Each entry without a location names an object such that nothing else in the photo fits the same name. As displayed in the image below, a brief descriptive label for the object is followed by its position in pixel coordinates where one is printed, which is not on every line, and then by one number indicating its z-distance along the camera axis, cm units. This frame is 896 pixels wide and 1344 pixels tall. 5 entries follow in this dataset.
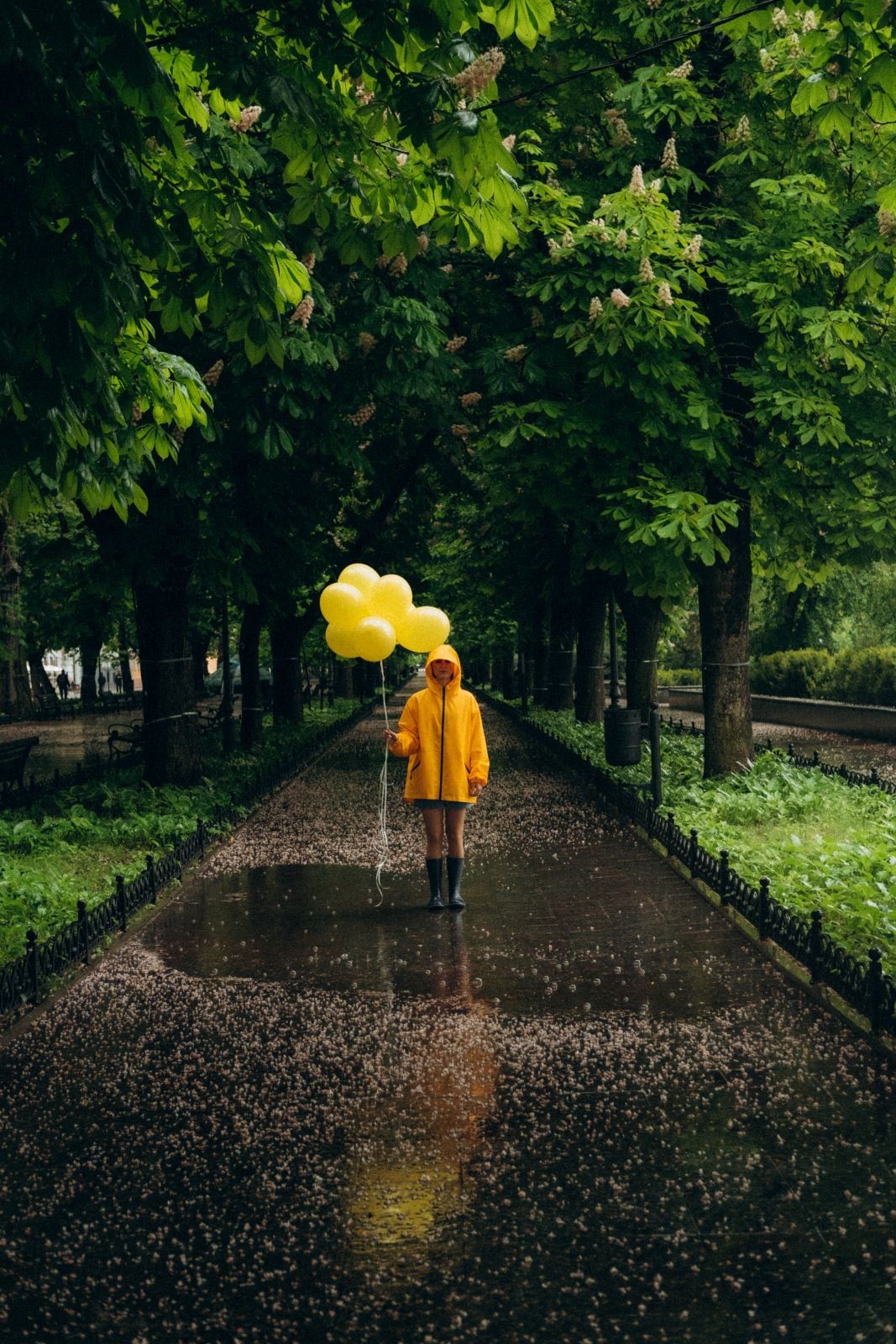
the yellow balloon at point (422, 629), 981
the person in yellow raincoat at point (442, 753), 973
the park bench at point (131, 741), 2303
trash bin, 1577
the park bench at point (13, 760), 1658
